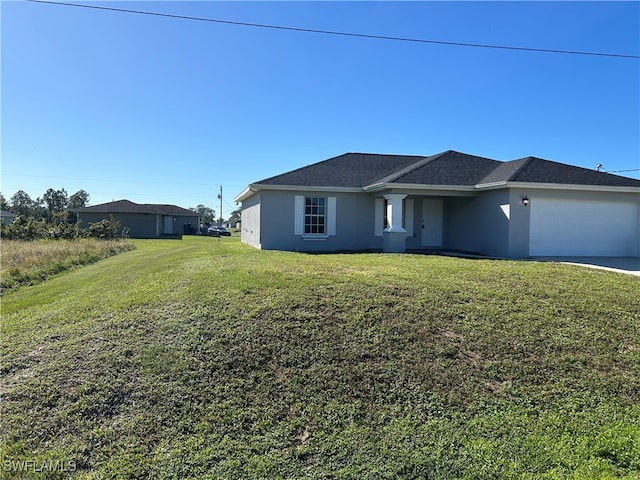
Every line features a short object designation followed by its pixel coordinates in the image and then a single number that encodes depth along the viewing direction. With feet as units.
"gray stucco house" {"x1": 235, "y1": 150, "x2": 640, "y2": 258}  44.88
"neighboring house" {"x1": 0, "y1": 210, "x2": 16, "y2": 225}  190.35
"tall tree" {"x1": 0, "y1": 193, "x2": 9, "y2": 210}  266.94
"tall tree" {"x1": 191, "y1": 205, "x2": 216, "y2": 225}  345.31
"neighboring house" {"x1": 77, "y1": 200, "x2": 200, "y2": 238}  133.39
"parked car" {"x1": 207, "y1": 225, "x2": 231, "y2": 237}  156.31
